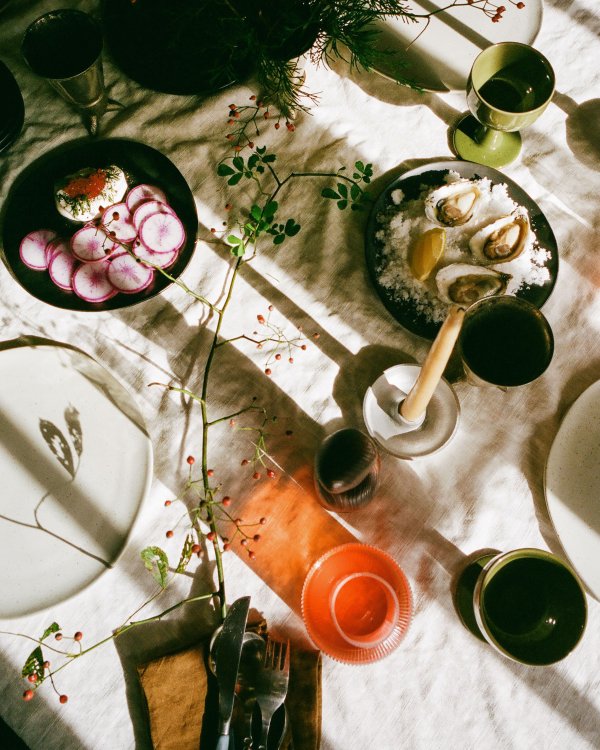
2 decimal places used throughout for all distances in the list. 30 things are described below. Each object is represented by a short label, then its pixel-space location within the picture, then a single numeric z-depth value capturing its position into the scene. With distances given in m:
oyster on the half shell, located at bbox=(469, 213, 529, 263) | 0.75
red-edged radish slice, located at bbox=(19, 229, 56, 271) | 0.77
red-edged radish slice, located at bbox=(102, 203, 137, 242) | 0.77
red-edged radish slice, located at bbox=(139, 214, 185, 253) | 0.76
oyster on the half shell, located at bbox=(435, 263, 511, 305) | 0.75
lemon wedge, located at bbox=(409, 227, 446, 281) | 0.75
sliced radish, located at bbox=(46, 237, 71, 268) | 0.77
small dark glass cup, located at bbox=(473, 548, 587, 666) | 0.65
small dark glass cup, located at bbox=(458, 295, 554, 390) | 0.70
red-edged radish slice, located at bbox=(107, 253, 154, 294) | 0.77
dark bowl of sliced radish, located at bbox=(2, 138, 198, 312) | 0.77
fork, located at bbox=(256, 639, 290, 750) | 0.67
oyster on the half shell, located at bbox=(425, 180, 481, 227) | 0.75
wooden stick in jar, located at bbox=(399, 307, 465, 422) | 0.54
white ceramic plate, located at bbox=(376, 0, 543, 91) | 0.84
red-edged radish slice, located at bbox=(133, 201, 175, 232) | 0.76
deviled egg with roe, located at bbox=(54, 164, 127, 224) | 0.76
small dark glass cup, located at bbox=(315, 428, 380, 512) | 0.69
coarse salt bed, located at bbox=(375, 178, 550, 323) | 0.78
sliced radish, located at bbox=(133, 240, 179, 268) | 0.77
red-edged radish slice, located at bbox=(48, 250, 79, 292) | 0.77
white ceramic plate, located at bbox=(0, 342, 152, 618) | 0.74
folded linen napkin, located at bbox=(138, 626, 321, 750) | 0.71
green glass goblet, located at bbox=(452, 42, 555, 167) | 0.73
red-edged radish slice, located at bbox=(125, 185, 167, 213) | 0.78
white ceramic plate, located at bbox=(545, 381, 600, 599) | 0.74
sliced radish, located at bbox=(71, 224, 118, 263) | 0.76
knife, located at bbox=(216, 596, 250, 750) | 0.65
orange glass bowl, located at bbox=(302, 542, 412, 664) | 0.70
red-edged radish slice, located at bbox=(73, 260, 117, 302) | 0.76
